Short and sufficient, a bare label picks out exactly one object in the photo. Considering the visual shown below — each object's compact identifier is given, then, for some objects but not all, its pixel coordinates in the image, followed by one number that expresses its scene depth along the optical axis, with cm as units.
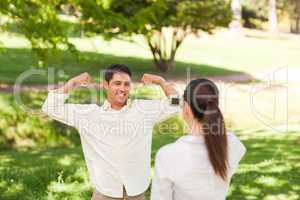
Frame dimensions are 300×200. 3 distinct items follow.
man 418
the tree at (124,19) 1290
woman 323
